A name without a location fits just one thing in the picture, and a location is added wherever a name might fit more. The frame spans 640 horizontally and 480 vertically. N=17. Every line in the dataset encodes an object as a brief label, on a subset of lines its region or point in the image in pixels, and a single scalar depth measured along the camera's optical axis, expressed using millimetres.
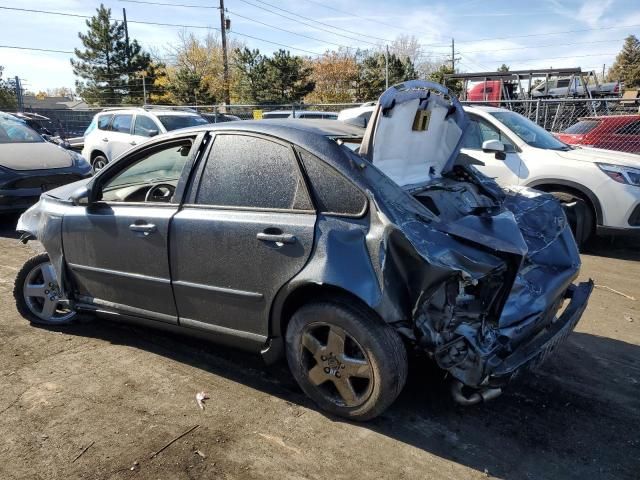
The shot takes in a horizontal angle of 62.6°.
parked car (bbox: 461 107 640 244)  6352
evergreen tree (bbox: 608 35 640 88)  60962
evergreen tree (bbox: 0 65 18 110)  29078
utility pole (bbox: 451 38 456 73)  60219
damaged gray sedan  2693
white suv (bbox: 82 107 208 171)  11516
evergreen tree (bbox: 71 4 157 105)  41625
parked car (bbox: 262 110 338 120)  15797
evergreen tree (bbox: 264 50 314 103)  33062
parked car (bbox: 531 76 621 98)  22570
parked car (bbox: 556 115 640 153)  11845
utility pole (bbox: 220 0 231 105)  34156
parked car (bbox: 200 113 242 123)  17252
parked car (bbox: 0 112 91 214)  7457
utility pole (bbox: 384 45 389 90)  35041
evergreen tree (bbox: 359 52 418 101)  39406
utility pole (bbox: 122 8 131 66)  41781
